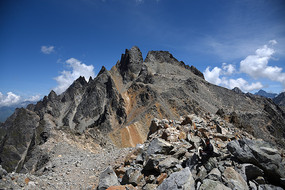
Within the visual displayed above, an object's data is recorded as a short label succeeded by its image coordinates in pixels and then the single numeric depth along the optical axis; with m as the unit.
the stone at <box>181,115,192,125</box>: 17.05
